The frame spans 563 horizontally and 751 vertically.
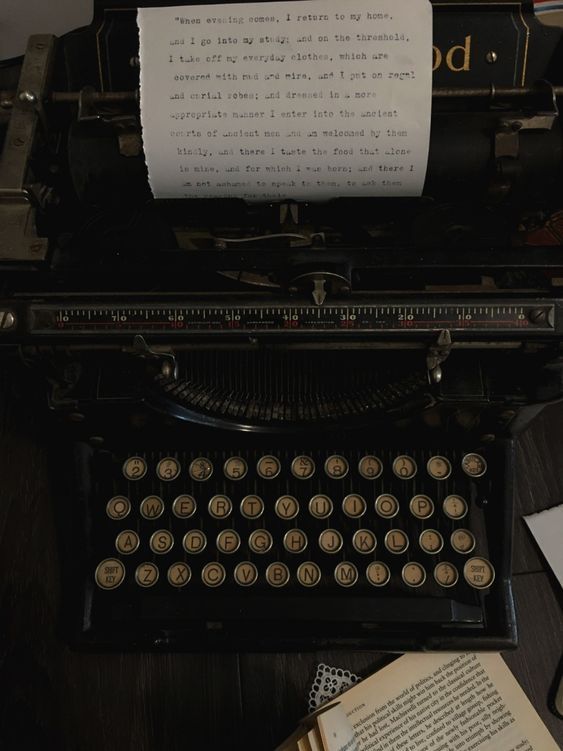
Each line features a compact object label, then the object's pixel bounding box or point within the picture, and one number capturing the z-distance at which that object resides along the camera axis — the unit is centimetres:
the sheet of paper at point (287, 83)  27
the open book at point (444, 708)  33
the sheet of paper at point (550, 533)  36
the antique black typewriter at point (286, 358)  27
